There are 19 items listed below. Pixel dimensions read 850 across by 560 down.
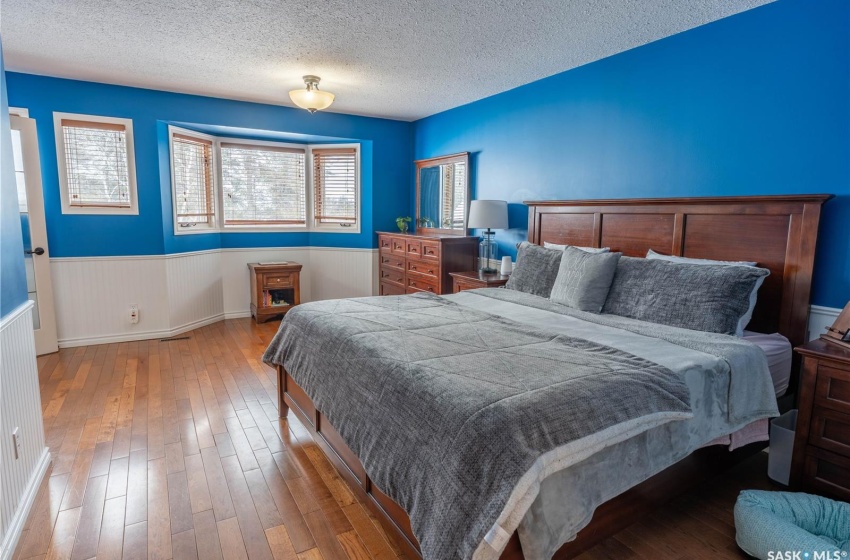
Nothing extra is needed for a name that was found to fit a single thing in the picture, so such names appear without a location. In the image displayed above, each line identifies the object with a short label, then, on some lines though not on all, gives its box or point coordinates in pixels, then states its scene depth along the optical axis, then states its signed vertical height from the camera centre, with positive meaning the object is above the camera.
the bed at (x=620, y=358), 1.41 -0.58
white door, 3.90 -0.13
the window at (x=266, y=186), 5.34 +0.40
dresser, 4.62 -0.43
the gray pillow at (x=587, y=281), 2.88 -0.37
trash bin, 2.22 -1.11
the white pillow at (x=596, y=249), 3.20 -0.19
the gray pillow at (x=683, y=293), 2.34 -0.39
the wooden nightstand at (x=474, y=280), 4.01 -0.53
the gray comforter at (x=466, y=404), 1.35 -0.63
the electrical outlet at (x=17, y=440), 1.95 -0.96
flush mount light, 3.82 +1.00
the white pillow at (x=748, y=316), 2.35 -0.47
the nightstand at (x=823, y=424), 1.93 -0.85
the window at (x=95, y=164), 4.28 +0.49
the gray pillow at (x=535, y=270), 3.32 -0.36
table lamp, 4.13 +0.06
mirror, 5.01 +0.30
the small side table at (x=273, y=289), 5.47 -0.85
